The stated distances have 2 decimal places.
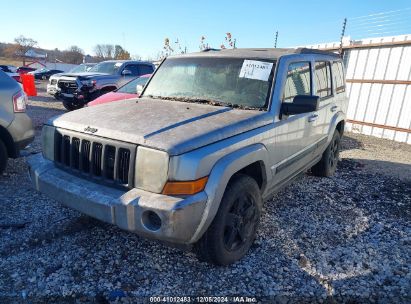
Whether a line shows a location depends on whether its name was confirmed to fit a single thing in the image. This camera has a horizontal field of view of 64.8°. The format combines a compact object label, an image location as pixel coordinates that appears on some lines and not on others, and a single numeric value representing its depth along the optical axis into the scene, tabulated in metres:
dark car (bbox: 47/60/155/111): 10.46
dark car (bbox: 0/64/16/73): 24.98
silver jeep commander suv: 2.31
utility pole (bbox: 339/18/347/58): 11.33
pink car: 7.78
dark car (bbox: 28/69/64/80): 32.53
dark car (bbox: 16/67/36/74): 31.50
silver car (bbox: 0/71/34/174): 4.34
